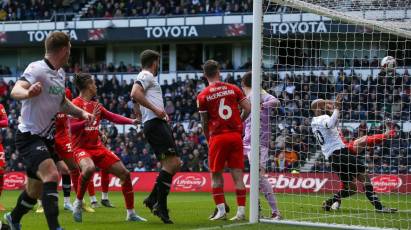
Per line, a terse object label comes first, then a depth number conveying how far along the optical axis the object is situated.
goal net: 11.53
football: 14.01
